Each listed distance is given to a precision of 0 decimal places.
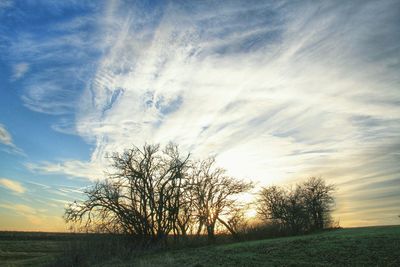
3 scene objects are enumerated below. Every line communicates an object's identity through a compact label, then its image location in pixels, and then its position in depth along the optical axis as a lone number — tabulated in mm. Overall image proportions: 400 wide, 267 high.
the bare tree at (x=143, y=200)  36606
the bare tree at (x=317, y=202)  65000
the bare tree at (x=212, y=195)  45062
